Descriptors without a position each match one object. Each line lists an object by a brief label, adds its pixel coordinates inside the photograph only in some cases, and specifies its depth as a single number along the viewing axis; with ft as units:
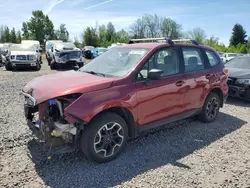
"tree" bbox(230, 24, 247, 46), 205.16
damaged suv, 11.34
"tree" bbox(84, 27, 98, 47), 193.67
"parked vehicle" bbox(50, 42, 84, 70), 53.83
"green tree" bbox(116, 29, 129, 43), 236.38
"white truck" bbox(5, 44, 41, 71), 50.60
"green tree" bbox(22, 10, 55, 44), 199.93
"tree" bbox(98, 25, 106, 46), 210.28
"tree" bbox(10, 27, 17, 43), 201.77
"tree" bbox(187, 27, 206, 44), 231.38
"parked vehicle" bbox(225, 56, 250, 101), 24.47
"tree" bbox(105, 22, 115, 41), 215.92
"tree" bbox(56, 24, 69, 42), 234.76
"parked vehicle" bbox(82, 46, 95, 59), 106.96
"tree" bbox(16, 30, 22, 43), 208.52
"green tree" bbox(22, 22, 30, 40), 209.07
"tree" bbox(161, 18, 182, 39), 208.92
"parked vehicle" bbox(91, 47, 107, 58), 102.94
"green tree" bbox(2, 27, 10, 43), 203.95
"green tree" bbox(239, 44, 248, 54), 152.24
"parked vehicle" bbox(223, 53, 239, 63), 82.49
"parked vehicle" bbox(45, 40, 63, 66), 59.64
